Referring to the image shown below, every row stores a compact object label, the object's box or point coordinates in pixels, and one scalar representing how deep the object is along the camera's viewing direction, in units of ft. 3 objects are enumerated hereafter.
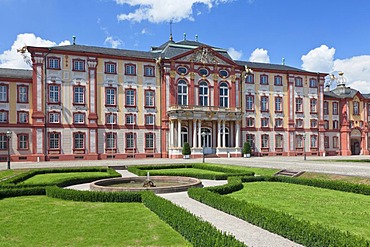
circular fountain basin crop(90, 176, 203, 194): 51.96
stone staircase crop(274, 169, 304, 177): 70.51
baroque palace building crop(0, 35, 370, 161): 139.23
